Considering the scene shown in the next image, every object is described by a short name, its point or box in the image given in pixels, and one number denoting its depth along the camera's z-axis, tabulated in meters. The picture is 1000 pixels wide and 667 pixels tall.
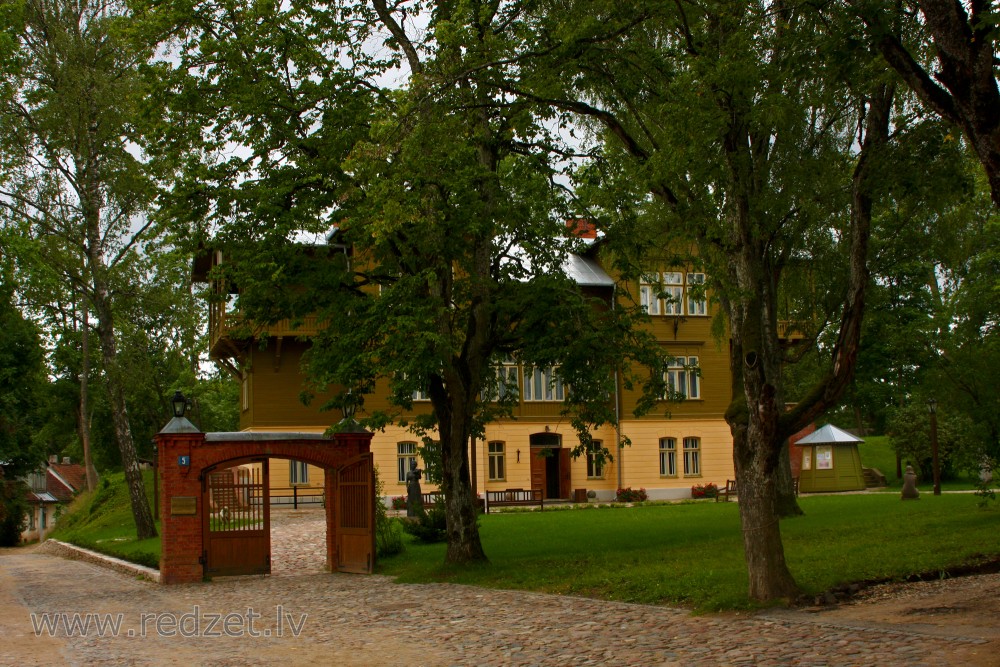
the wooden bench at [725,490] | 38.81
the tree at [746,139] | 11.40
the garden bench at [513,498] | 37.12
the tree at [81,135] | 28.33
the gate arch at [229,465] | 19.42
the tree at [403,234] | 16.44
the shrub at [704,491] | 41.03
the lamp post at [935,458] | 30.20
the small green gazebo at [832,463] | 40.09
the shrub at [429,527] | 23.61
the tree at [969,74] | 7.45
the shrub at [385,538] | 21.09
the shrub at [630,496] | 40.16
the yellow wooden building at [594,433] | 38.28
